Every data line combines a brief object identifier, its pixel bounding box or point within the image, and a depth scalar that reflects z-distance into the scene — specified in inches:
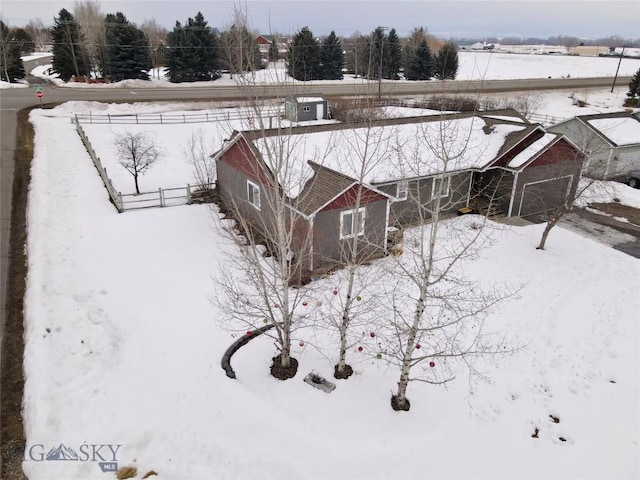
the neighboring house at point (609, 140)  1166.3
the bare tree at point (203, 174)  912.3
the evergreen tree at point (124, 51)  2087.8
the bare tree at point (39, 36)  3922.2
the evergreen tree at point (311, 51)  1982.5
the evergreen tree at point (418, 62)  2586.1
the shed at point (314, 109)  1518.6
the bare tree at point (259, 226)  353.7
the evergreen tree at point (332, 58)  2439.7
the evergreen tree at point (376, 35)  2076.8
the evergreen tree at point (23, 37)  2824.8
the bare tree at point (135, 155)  917.8
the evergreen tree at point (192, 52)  2169.0
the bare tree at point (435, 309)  427.8
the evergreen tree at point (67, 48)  2082.9
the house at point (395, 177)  649.6
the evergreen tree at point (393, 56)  2062.0
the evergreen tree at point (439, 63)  2364.7
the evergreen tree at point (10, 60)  1942.7
